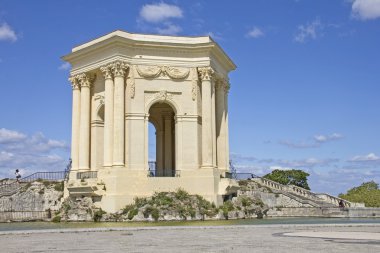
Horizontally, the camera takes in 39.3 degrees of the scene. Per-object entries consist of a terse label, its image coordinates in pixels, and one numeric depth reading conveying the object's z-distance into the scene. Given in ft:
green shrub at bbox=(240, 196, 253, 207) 137.92
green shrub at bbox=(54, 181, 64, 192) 152.76
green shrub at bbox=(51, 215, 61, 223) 129.91
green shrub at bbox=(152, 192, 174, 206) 123.95
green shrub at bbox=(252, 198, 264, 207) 141.34
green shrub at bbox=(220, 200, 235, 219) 129.36
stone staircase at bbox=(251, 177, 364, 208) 161.07
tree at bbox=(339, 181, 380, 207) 189.57
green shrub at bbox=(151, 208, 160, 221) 120.47
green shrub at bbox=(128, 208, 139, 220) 122.17
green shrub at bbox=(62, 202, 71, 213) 131.93
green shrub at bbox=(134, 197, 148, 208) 124.47
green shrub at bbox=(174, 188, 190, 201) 127.85
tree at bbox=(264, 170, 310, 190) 299.79
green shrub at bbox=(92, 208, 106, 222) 125.80
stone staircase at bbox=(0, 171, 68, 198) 155.18
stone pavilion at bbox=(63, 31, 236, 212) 132.05
